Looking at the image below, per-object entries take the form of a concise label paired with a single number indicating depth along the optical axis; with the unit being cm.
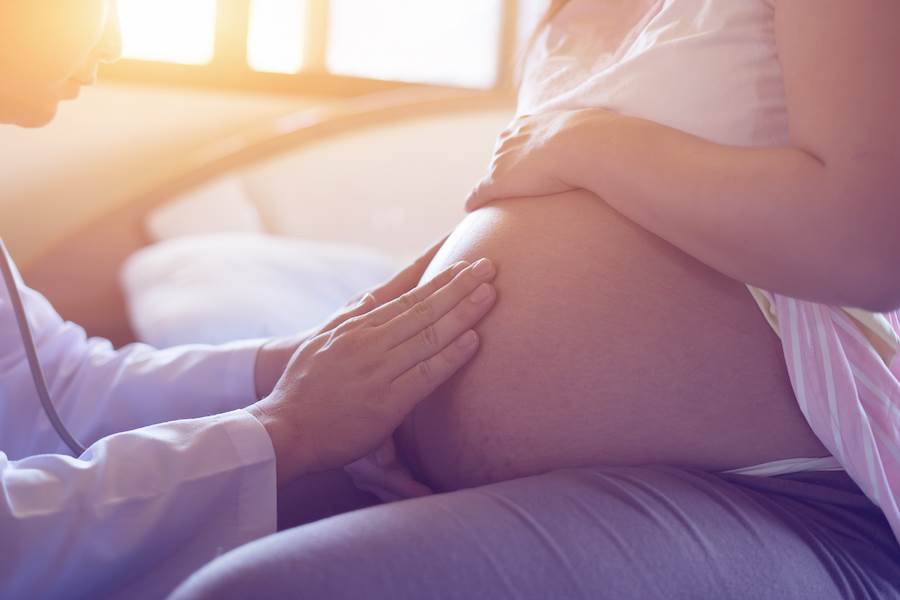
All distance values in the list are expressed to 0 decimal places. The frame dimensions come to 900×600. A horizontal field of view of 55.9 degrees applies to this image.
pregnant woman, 58
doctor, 66
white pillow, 149
